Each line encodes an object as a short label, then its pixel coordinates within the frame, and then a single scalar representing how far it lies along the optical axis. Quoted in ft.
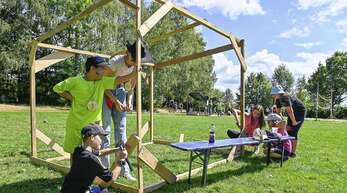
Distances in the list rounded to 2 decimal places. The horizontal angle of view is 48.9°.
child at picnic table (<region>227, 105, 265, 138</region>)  27.86
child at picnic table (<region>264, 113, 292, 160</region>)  25.18
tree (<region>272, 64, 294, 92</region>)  280.51
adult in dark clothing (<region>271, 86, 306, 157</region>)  25.96
